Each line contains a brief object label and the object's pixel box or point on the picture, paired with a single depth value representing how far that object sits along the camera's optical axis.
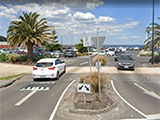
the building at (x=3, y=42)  69.46
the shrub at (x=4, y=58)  25.44
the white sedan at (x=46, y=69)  13.17
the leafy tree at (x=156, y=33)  22.81
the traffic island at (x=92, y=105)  6.81
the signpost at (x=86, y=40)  11.09
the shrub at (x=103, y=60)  23.24
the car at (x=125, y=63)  18.48
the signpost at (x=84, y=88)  7.39
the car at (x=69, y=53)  40.16
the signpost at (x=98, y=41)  8.25
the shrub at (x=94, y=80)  9.63
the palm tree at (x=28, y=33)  22.30
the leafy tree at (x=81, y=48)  51.16
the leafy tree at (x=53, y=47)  51.21
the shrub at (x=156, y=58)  23.57
